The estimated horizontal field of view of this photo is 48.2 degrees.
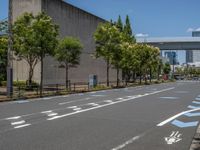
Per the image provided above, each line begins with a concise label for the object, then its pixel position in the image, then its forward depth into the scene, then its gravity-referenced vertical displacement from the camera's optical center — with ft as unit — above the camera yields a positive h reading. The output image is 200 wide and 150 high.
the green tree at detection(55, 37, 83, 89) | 77.85 +8.38
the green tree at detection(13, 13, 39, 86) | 66.05 +10.81
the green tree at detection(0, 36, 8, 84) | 59.10 +5.79
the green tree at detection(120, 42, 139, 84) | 108.68 +8.29
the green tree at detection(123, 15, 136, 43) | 142.72 +28.38
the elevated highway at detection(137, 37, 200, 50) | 161.46 +22.09
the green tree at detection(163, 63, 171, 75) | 248.98 +5.46
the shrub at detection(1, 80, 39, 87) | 77.60 -3.16
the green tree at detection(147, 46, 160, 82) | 145.77 +11.26
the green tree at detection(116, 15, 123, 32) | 141.10 +33.44
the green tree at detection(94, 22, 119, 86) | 96.34 +14.87
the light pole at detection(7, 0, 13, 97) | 51.25 +2.38
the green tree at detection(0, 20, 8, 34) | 62.03 +13.64
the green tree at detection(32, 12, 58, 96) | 65.19 +10.90
